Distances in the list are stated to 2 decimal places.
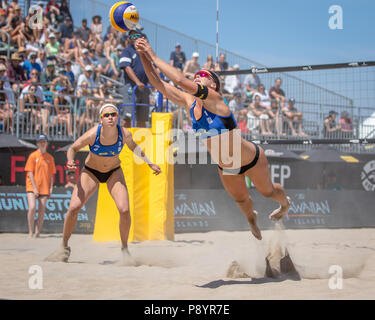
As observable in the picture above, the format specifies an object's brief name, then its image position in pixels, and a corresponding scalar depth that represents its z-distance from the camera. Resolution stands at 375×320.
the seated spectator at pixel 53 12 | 13.74
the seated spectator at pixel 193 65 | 12.75
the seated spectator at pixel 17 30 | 12.41
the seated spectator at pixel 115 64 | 13.48
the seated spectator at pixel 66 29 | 13.66
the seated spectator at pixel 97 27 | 14.00
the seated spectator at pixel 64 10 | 14.16
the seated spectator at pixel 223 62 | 13.52
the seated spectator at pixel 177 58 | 13.44
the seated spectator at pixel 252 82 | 13.38
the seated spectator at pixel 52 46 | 12.68
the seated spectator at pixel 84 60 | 12.75
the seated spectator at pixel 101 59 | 13.42
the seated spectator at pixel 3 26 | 12.40
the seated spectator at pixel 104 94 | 11.11
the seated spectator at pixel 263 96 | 12.46
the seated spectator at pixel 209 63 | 13.16
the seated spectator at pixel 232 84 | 13.25
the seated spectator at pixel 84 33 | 13.85
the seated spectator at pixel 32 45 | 12.12
